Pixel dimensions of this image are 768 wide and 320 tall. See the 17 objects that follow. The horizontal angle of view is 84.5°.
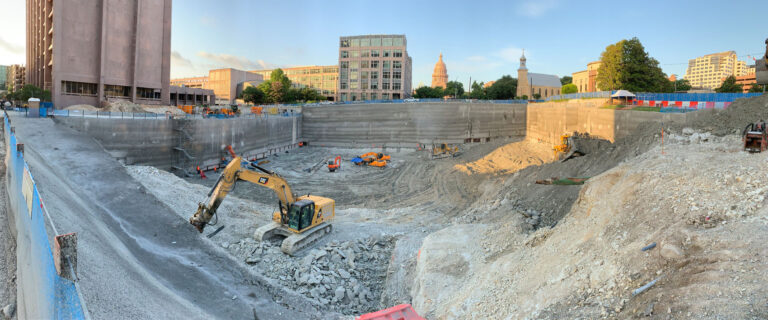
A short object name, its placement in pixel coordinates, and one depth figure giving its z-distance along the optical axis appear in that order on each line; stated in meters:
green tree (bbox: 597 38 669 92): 46.59
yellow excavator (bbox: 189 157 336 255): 14.32
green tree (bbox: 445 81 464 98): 92.69
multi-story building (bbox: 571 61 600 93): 101.30
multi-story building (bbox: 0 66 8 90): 185.12
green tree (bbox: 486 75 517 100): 83.38
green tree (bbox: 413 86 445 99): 79.69
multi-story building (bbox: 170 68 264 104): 96.50
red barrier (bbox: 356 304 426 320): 8.19
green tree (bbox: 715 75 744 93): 63.31
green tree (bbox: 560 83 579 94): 80.84
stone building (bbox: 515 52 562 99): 111.06
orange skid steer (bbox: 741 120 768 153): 12.30
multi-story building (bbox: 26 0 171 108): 42.12
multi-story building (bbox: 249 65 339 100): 106.31
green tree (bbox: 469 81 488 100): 87.06
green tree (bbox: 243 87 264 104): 73.44
